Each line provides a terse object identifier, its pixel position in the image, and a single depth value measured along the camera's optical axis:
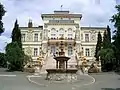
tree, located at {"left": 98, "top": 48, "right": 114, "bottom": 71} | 19.73
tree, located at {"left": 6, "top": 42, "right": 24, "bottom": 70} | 19.07
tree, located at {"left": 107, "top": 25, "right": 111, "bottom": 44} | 24.14
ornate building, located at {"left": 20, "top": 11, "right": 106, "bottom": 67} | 26.29
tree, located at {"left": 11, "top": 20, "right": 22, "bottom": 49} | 21.98
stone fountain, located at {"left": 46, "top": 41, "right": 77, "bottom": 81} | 12.53
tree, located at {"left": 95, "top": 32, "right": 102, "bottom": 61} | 24.44
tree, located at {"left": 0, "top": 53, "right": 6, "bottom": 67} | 28.58
